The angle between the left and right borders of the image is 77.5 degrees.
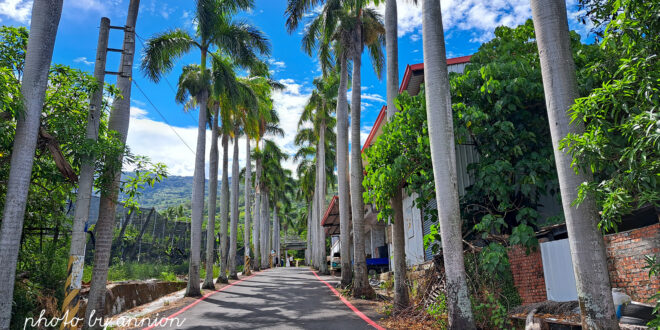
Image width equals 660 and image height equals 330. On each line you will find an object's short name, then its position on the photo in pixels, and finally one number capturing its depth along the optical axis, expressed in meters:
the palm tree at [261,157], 29.33
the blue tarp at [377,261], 24.89
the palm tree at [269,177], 39.83
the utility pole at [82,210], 8.12
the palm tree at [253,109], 21.75
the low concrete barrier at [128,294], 11.13
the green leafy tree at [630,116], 4.06
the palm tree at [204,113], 18.64
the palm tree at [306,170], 41.06
